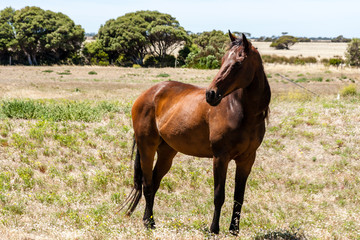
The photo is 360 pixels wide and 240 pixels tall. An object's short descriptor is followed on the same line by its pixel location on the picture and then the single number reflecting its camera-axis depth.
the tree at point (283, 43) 103.81
